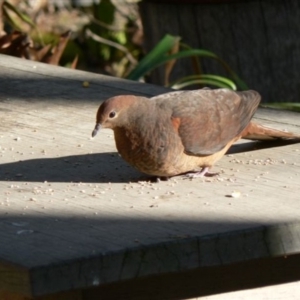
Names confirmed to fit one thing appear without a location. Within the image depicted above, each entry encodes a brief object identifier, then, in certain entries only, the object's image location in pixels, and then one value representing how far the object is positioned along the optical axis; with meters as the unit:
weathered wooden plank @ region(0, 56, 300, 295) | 4.50
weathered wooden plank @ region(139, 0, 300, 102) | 11.87
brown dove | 6.21
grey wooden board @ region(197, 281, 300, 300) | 5.45
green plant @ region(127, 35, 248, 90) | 9.95
